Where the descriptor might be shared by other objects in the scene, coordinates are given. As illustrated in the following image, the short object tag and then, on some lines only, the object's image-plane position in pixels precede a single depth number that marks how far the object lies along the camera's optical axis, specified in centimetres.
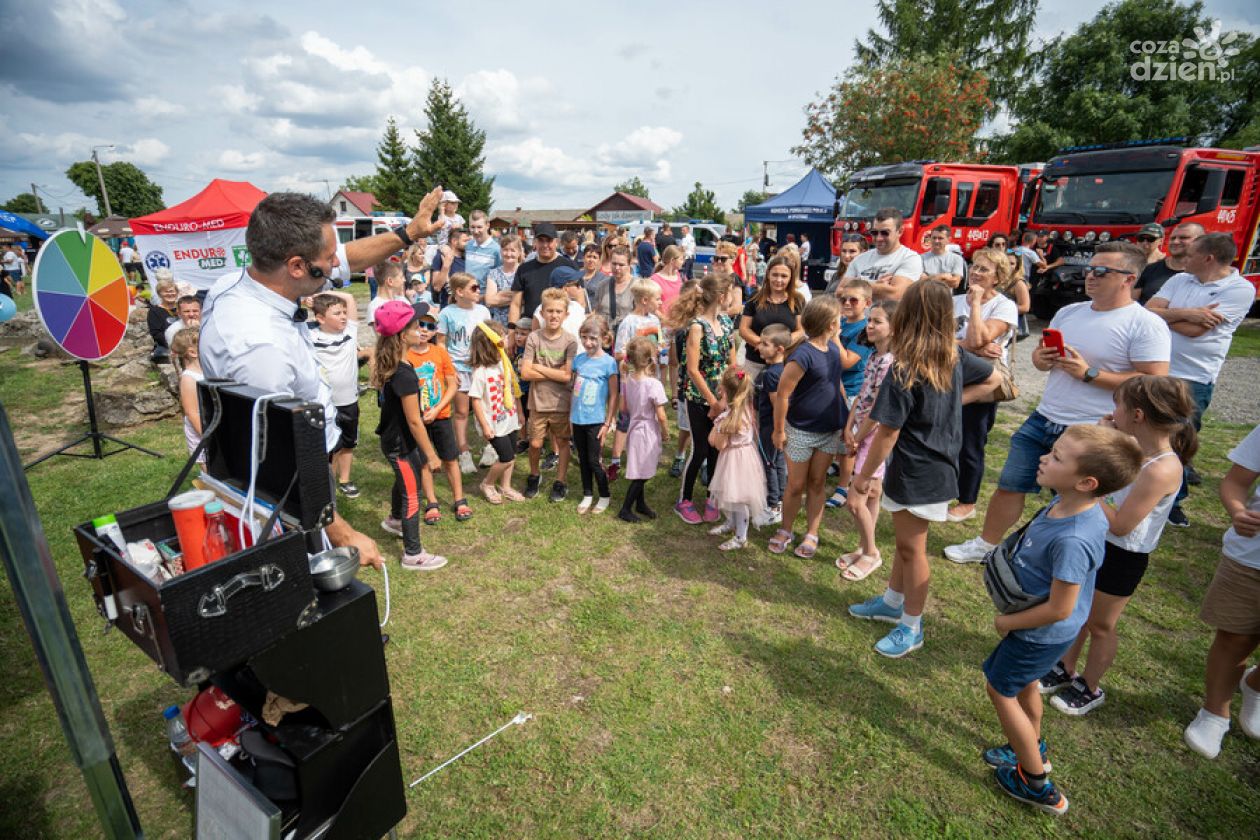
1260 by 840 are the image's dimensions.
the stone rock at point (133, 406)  721
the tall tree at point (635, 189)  9542
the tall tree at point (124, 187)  7456
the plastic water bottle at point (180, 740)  233
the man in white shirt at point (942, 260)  665
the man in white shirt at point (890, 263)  525
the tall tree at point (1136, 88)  2248
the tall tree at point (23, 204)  8380
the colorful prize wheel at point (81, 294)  513
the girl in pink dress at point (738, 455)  426
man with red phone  333
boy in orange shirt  446
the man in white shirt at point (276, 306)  201
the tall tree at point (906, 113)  2134
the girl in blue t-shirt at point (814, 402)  398
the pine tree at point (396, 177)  3700
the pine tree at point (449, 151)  3544
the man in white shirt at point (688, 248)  1462
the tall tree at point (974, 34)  2580
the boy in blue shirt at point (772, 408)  432
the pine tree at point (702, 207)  6600
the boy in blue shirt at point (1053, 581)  215
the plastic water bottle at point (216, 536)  175
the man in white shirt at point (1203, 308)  419
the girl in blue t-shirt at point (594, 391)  483
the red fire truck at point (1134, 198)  1150
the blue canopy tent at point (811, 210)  1883
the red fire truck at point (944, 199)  1327
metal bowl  177
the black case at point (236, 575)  141
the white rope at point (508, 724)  264
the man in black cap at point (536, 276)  603
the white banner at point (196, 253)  1417
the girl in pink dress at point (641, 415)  481
